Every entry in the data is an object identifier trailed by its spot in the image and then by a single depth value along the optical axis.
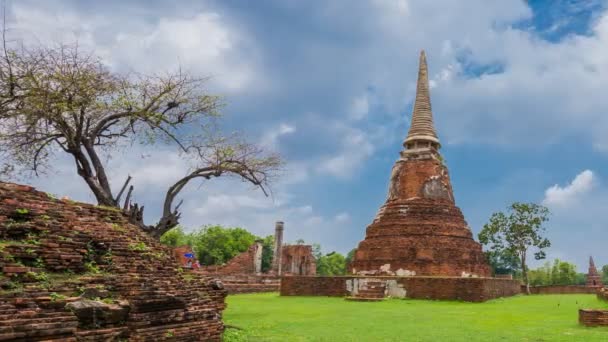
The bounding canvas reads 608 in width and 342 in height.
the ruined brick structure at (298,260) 43.53
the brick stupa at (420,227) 24.03
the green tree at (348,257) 77.56
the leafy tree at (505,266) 58.47
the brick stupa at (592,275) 42.25
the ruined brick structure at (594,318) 10.26
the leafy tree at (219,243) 57.59
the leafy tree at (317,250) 75.61
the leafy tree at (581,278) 84.53
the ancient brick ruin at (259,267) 29.89
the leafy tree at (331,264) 72.69
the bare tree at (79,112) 12.24
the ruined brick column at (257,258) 38.03
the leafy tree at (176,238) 56.94
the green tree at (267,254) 58.47
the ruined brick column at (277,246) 36.38
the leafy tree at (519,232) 34.25
